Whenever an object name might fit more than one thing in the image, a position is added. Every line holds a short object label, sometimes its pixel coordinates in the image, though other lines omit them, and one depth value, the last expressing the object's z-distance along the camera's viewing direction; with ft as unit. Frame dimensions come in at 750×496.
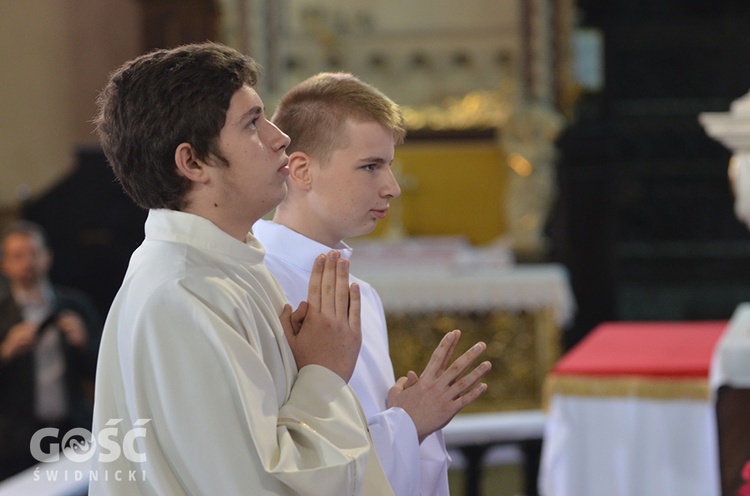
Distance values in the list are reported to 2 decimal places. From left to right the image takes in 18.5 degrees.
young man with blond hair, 12.79
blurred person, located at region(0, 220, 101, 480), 37.46
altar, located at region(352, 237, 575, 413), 49.25
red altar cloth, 22.43
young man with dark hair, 9.99
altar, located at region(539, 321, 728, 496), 22.13
